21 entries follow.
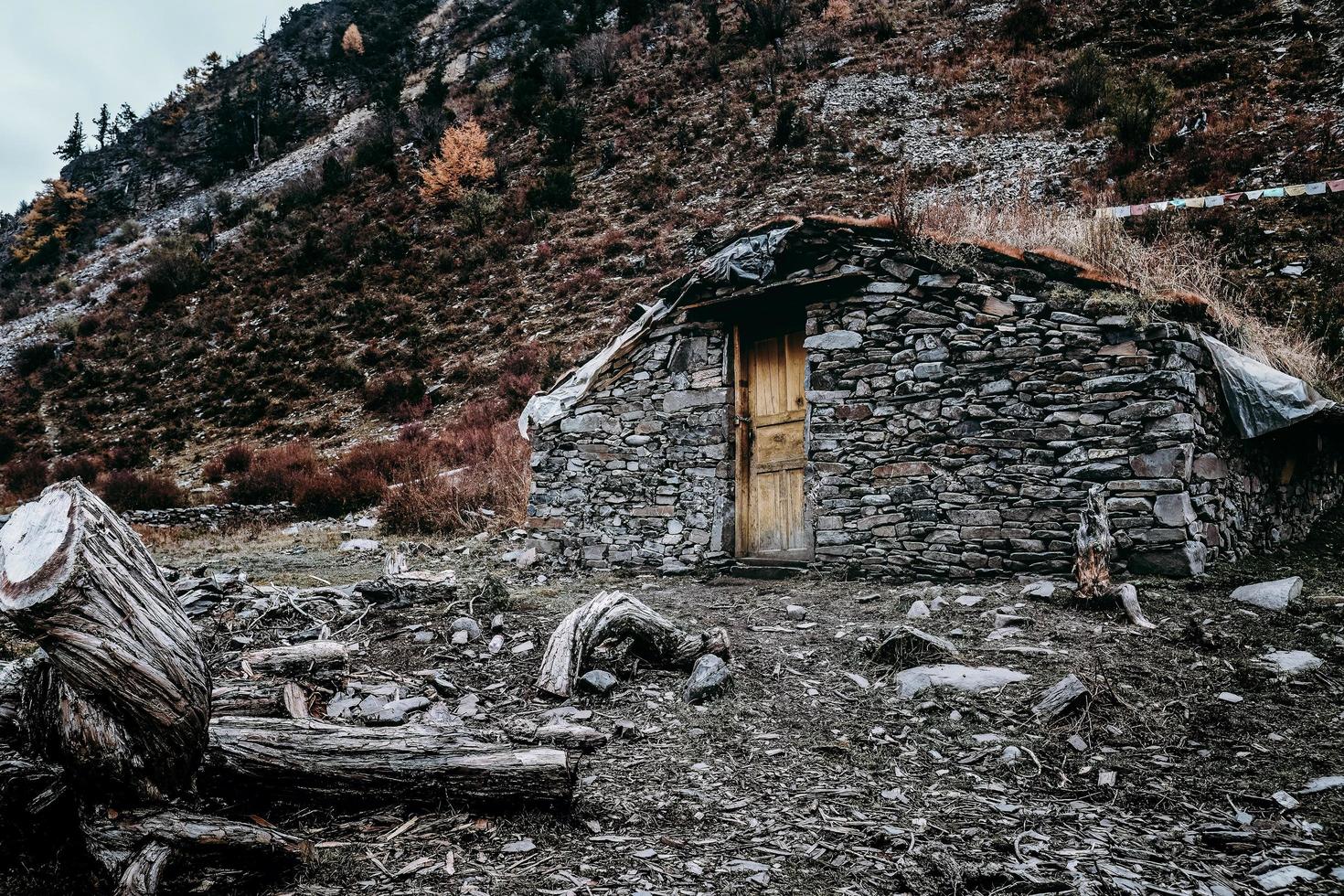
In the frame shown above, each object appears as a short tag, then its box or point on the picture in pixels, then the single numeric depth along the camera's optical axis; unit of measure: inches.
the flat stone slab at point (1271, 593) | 184.9
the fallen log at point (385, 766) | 99.0
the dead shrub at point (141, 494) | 533.6
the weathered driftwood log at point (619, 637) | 156.2
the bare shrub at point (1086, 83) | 662.8
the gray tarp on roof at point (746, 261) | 276.5
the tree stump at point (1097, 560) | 180.5
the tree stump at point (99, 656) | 76.9
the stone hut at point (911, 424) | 219.6
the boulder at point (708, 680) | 150.6
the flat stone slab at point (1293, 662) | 145.3
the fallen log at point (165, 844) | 77.0
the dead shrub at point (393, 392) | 664.4
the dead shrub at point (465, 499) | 430.3
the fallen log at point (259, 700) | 112.6
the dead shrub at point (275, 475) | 526.9
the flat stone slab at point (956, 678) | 145.3
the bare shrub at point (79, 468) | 615.2
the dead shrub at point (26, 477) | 610.2
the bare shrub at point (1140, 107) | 597.6
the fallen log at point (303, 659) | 156.3
